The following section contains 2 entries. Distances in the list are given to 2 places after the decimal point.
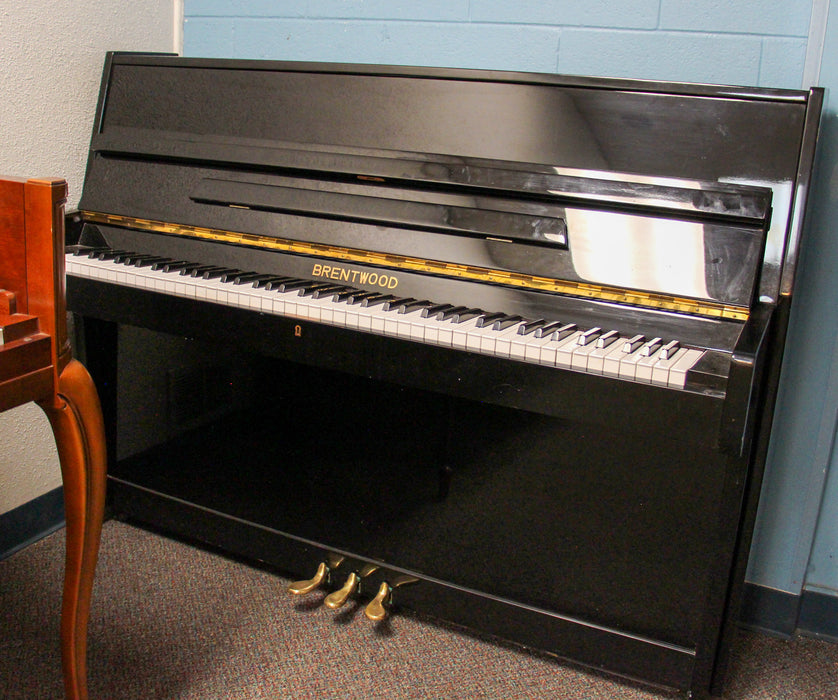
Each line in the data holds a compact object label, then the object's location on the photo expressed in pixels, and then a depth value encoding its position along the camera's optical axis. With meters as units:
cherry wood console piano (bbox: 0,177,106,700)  1.04
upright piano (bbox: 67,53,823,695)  1.30
